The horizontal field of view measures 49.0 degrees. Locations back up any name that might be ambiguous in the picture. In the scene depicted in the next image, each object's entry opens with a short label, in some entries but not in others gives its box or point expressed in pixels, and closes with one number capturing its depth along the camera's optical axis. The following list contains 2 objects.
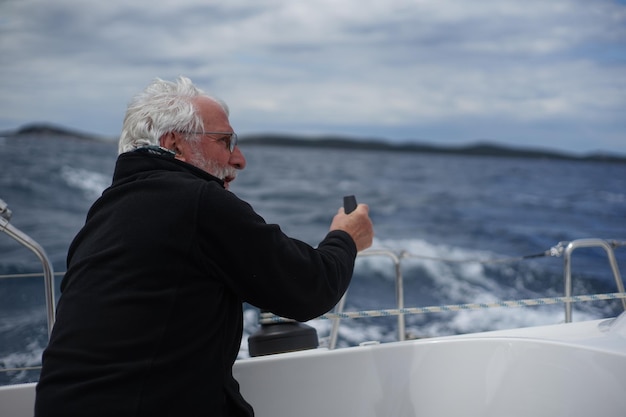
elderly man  1.06
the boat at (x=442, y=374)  1.53
